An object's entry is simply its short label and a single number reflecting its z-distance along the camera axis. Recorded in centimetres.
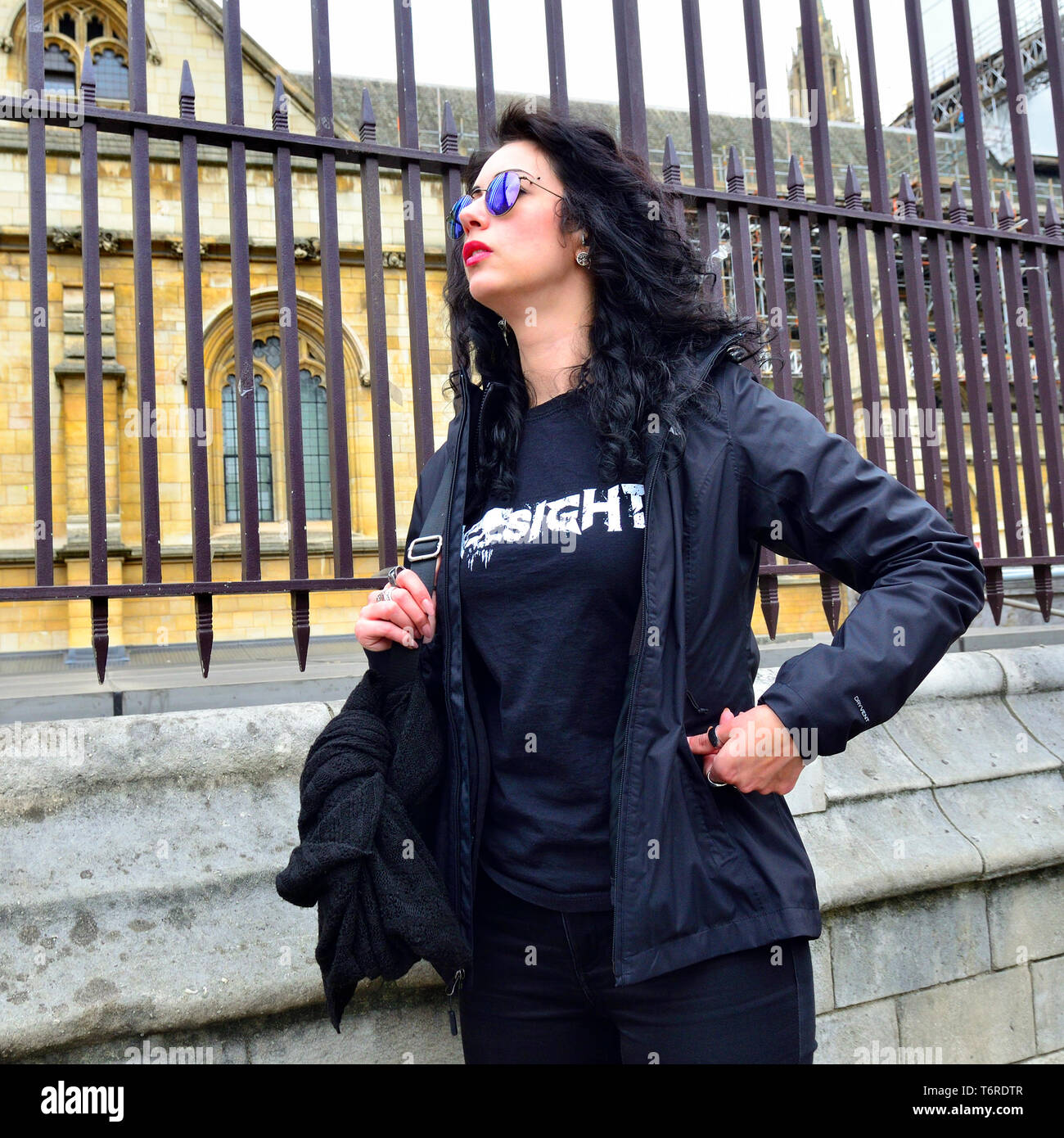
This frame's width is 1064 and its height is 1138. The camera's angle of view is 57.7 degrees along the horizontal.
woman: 147
